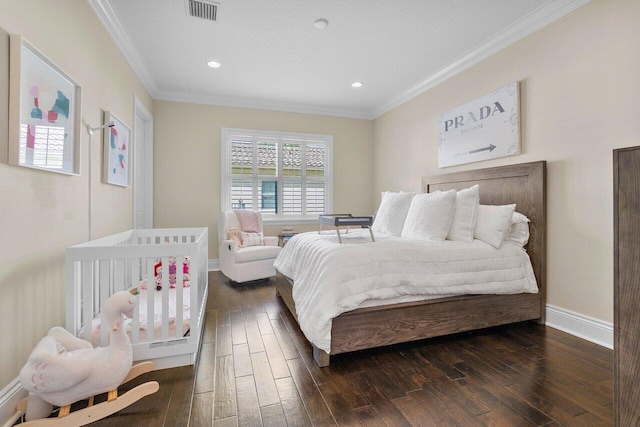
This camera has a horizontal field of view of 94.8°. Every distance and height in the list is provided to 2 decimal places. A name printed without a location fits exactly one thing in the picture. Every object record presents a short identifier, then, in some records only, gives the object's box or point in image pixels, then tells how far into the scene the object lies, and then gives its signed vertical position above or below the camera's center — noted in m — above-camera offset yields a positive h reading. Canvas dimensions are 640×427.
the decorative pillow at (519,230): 2.46 -0.14
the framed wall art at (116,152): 2.48 +0.57
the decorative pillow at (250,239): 3.91 -0.35
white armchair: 3.58 -0.58
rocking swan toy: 1.21 -0.69
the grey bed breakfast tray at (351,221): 2.30 -0.06
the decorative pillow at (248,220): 4.13 -0.09
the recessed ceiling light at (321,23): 2.57 +1.69
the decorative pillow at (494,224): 2.33 -0.08
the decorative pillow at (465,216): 2.43 -0.02
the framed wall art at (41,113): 1.37 +0.55
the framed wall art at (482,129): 2.72 +0.88
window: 4.60 +0.66
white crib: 1.60 -0.52
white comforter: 1.80 -0.41
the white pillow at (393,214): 2.93 +0.00
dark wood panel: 1.02 -0.25
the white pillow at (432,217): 2.46 -0.03
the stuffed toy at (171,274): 2.58 -0.55
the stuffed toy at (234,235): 3.89 -0.29
